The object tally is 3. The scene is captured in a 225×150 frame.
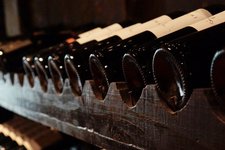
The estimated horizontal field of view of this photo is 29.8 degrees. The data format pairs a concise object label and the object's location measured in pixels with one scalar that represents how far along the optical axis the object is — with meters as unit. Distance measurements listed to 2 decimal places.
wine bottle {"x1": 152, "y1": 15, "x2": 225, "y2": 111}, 0.47
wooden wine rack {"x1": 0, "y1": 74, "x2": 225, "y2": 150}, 0.44
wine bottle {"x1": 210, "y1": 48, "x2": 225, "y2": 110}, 0.42
